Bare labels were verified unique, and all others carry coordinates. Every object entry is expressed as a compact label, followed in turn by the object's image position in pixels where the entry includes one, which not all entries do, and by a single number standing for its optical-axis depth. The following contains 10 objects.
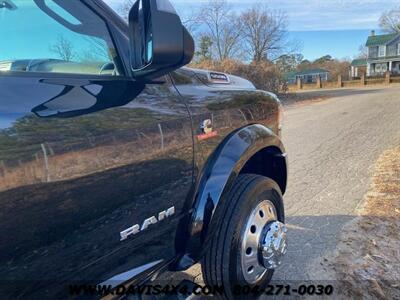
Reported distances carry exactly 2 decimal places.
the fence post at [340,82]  44.41
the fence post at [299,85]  43.61
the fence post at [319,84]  44.72
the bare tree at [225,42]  35.72
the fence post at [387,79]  40.75
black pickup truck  1.38
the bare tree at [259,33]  38.28
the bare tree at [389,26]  63.94
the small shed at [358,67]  63.44
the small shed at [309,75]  65.31
